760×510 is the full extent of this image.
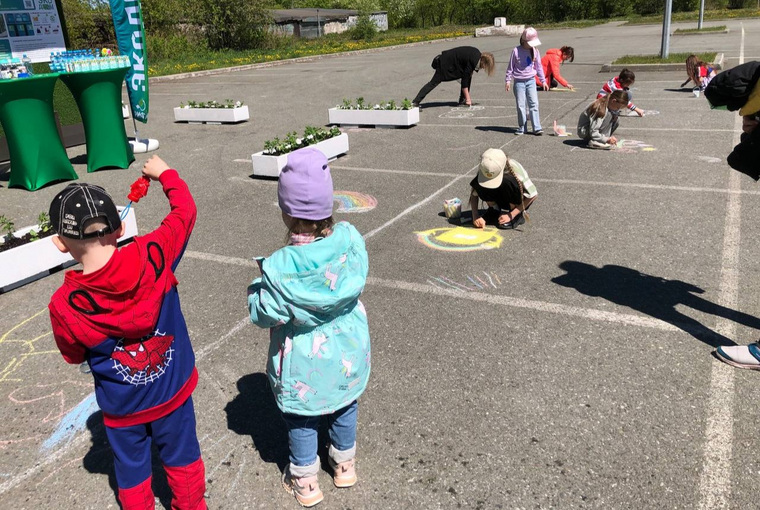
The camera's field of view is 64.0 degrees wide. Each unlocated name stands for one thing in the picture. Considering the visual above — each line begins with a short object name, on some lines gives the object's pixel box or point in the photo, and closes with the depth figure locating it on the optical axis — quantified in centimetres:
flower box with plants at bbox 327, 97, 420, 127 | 1173
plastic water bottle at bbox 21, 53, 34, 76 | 886
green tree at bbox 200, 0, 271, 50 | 3528
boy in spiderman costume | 214
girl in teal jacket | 236
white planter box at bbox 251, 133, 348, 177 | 833
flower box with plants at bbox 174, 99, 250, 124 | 1301
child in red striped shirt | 937
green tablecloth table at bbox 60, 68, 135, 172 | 908
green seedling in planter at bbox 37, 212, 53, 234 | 577
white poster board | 1062
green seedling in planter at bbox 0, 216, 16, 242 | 553
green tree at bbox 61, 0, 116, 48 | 3105
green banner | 1001
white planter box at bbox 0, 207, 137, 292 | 518
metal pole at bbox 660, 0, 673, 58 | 1809
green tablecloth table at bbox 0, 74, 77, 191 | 824
